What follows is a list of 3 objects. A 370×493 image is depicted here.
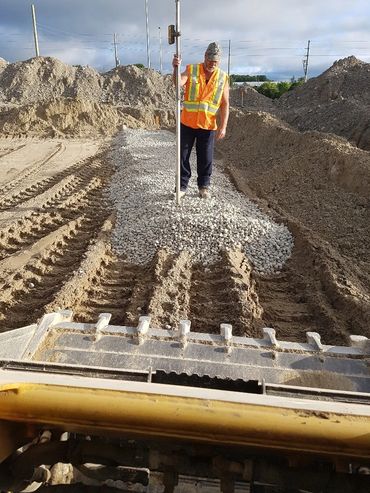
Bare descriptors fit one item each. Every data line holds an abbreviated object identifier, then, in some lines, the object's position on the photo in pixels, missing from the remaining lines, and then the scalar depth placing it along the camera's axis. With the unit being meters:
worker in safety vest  6.32
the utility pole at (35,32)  41.00
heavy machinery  1.48
